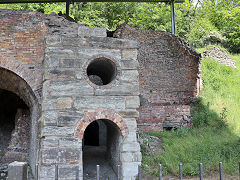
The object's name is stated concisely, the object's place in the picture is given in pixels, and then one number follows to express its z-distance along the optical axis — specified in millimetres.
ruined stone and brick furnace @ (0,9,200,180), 5340
